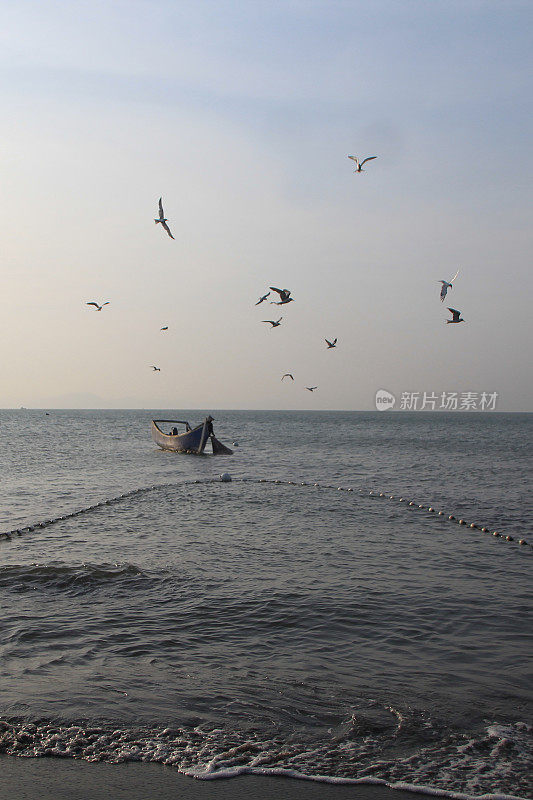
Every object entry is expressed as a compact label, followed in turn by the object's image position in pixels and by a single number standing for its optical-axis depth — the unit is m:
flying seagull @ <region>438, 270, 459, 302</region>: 18.89
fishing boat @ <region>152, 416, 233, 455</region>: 47.62
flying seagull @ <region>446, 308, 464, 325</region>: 18.52
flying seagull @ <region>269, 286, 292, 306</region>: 19.94
